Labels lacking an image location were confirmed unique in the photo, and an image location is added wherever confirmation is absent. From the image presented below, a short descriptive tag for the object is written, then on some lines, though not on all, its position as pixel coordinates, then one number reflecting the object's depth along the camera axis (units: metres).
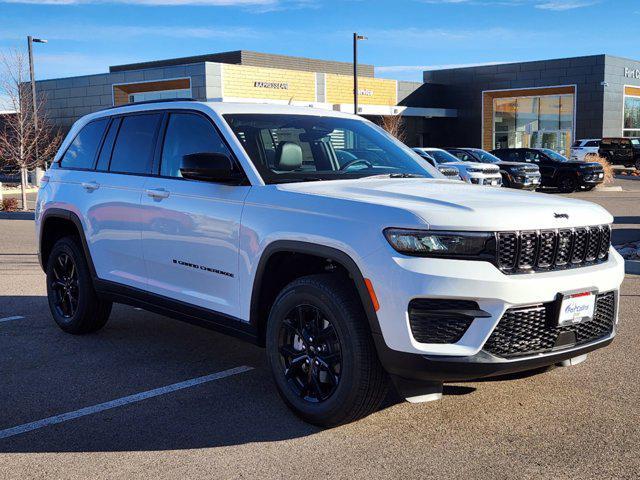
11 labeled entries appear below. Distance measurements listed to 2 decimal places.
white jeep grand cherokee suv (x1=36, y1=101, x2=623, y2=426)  3.91
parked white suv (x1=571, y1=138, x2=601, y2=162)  42.81
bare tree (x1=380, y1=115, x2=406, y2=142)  44.56
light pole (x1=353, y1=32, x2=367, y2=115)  30.83
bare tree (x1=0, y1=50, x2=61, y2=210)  23.02
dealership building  41.97
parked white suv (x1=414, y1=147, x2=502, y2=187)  23.52
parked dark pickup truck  42.03
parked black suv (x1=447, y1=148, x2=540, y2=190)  25.80
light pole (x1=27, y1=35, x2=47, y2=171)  23.57
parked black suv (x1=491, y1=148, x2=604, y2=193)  27.50
